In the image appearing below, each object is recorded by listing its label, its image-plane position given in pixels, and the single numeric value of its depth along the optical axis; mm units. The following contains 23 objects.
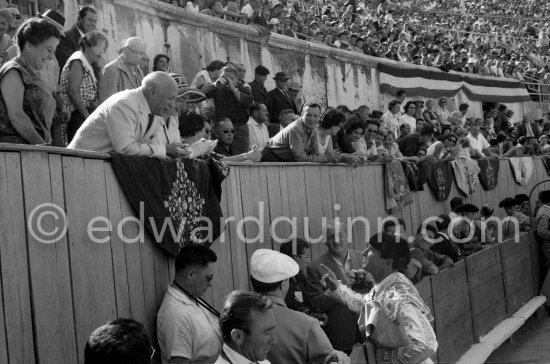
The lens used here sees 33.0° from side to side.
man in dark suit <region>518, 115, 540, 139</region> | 24812
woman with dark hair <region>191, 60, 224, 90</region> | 11062
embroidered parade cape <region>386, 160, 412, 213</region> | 11289
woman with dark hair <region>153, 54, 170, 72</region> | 9828
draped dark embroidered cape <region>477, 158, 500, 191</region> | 15703
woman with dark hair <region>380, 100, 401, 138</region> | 15758
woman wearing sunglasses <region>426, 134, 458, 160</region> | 13656
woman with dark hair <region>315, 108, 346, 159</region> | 9602
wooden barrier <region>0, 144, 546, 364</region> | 4250
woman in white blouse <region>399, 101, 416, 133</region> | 16688
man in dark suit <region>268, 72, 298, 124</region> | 12891
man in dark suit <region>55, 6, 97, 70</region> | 8227
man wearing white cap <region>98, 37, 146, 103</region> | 7301
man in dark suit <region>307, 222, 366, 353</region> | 6660
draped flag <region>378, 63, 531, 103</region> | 22859
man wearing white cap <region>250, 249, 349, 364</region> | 4613
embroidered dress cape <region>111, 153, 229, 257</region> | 5398
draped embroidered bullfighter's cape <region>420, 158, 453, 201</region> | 12945
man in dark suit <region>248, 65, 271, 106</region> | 12531
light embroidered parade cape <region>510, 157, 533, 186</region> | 17953
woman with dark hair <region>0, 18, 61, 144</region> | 5156
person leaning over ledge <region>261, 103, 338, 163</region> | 9273
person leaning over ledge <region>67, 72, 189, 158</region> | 5363
